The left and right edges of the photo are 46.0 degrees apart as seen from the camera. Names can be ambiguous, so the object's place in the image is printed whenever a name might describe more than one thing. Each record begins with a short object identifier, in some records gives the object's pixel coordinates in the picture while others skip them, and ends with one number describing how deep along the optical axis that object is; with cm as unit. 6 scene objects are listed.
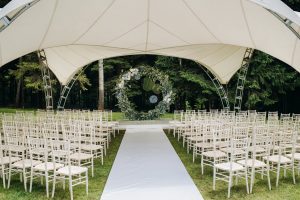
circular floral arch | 1700
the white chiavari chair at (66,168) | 588
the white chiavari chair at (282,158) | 680
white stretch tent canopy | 925
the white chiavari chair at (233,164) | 611
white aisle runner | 611
